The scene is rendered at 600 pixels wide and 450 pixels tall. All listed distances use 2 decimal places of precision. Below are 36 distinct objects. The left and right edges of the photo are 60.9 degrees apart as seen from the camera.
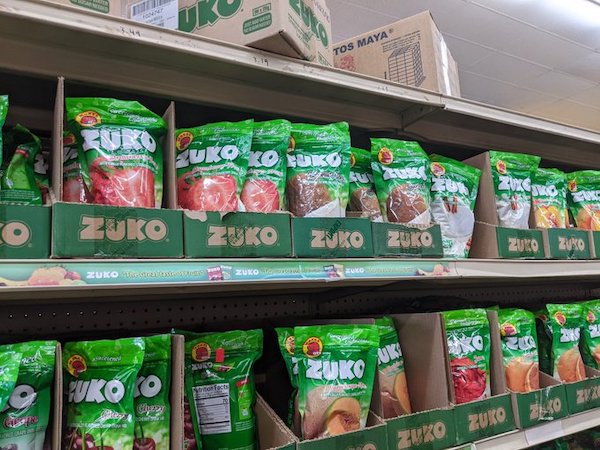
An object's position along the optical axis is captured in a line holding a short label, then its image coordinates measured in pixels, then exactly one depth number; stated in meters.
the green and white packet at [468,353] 1.45
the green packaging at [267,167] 1.22
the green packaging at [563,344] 1.70
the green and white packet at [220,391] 1.16
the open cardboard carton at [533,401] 1.44
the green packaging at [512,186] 1.69
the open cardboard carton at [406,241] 1.28
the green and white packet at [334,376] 1.16
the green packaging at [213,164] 1.15
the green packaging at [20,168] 1.03
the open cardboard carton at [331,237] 1.15
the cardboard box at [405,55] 1.56
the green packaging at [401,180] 1.45
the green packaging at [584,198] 1.96
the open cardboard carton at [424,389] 1.22
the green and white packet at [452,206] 1.53
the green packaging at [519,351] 1.57
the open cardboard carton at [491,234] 1.56
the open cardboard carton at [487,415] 1.31
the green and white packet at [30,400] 0.88
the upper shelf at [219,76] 1.02
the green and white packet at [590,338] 1.80
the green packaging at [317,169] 1.29
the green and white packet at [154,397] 1.02
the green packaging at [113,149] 1.05
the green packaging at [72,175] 1.08
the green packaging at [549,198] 1.80
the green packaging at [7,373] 0.86
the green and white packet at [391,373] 1.36
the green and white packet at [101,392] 0.95
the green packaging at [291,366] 1.21
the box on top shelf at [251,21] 1.12
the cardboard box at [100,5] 1.04
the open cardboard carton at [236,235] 1.03
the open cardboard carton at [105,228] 0.90
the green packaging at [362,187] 1.49
